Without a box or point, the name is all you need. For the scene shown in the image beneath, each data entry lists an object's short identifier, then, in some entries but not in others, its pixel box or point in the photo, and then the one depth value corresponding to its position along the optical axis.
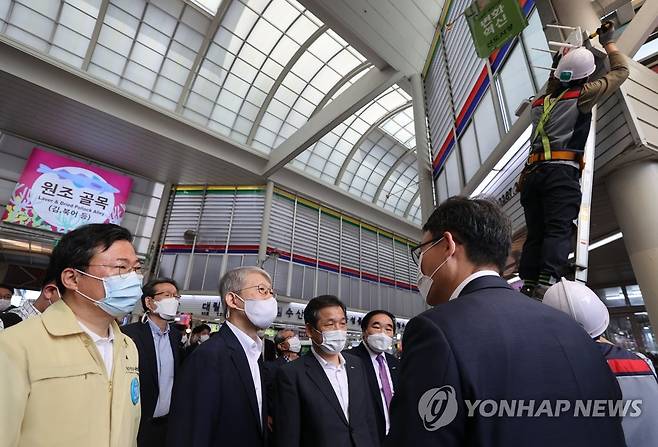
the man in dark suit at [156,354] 2.69
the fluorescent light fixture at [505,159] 4.03
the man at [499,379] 0.76
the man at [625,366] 1.02
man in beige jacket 1.10
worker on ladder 1.91
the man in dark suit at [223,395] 1.65
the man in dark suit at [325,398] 1.96
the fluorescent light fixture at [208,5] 10.72
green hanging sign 3.88
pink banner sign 10.32
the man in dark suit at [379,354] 3.00
